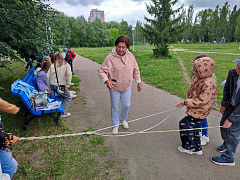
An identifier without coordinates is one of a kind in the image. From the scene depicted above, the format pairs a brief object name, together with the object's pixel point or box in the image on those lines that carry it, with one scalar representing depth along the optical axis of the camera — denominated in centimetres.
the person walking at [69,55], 988
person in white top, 441
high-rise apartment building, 18112
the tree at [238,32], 5419
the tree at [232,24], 6144
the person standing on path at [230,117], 262
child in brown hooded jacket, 274
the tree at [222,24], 6438
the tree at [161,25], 1694
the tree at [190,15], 8881
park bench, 368
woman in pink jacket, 351
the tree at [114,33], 8495
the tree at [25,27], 484
